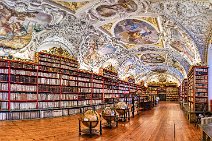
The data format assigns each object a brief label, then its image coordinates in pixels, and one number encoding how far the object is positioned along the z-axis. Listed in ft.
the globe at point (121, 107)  30.34
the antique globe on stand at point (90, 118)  20.83
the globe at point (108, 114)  25.21
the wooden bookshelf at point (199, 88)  32.57
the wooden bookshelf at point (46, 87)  28.86
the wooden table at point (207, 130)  14.27
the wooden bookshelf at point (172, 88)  113.30
